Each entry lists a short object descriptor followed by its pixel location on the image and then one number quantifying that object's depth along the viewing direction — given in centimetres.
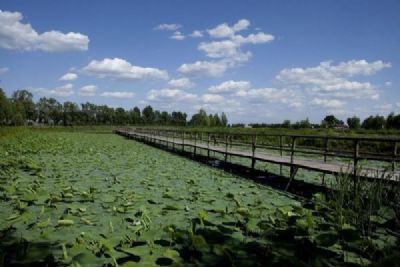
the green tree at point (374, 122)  5238
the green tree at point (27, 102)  11040
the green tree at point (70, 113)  11506
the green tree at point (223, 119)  13575
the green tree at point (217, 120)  13011
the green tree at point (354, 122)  6644
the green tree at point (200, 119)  11356
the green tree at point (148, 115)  12069
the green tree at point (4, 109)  6056
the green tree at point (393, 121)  4480
